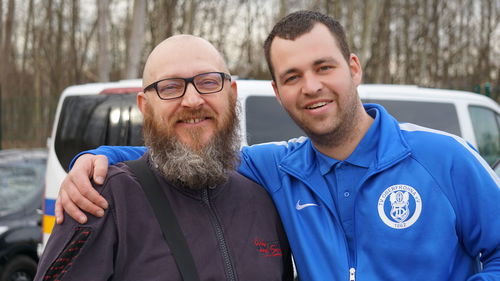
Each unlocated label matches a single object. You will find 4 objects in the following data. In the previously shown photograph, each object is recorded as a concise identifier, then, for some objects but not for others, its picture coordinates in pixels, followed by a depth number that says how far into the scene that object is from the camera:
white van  4.81
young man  2.18
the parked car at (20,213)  5.80
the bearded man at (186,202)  2.00
